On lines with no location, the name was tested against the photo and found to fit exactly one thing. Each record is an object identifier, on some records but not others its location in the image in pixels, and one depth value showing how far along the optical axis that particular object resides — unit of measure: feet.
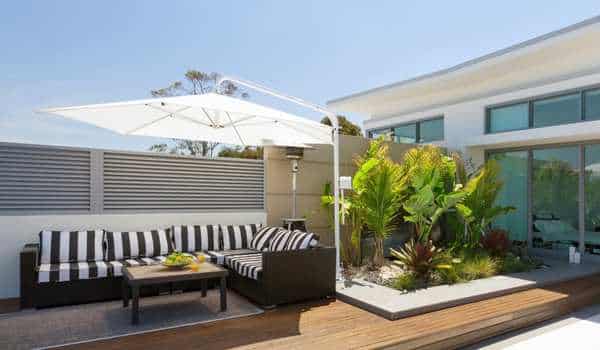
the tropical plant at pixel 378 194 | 21.03
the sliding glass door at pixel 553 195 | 24.85
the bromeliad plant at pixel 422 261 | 18.94
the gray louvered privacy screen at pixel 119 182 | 17.22
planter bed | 14.83
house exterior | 23.39
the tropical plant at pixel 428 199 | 21.34
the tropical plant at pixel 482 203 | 23.93
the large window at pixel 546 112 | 23.40
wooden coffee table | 13.32
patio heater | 21.94
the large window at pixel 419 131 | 32.09
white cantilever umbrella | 14.71
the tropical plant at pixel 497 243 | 23.50
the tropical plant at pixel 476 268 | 19.86
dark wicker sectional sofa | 15.08
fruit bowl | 14.75
